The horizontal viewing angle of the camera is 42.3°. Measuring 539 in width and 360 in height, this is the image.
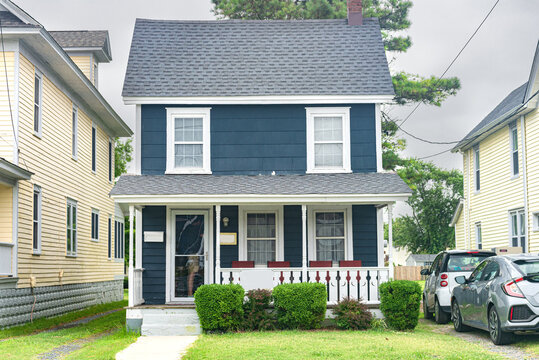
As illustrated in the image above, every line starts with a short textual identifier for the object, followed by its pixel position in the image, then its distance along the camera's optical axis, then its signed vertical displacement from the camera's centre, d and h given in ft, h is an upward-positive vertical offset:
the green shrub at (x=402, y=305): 46.60 -3.87
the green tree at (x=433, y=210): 213.66 +11.17
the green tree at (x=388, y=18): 103.71 +35.21
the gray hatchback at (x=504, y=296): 35.32 -2.69
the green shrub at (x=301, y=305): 46.32 -3.80
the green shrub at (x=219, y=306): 45.47 -3.79
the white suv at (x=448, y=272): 50.14 -1.85
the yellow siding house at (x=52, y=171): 53.67 +7.41
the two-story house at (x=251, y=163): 54.95 +6.86
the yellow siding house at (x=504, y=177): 70.03 +7.98
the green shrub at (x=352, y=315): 47.03 -4.58
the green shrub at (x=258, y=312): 46.62 -4.29
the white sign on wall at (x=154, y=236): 54.90 +1.00
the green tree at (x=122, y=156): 153.79 +20.72
